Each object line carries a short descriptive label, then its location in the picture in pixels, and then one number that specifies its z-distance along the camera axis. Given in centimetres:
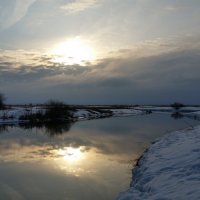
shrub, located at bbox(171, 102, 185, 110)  8526
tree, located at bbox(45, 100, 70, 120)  3882
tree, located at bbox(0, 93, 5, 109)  5624
